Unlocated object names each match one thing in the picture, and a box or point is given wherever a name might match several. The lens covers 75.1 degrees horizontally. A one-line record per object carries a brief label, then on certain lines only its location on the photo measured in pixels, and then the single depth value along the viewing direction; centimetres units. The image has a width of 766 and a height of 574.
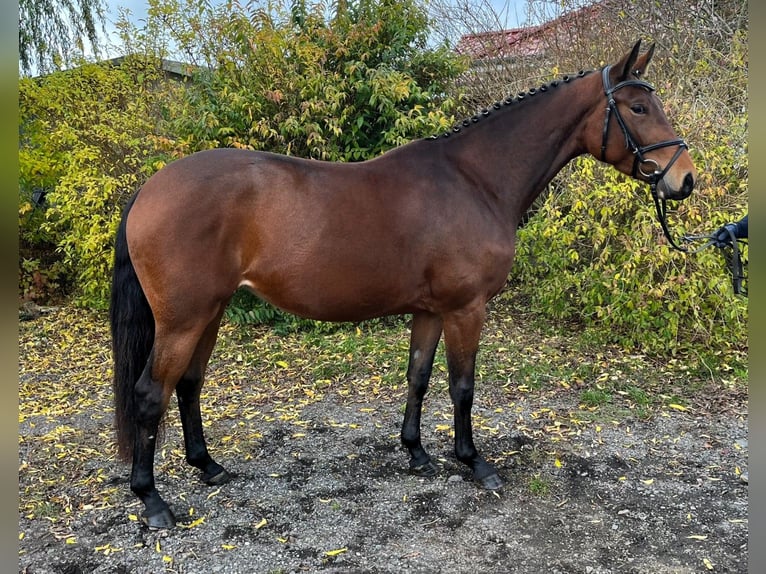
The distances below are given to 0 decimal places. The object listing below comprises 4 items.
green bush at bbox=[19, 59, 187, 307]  631
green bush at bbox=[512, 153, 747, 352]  451
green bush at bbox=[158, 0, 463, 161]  565
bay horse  252
